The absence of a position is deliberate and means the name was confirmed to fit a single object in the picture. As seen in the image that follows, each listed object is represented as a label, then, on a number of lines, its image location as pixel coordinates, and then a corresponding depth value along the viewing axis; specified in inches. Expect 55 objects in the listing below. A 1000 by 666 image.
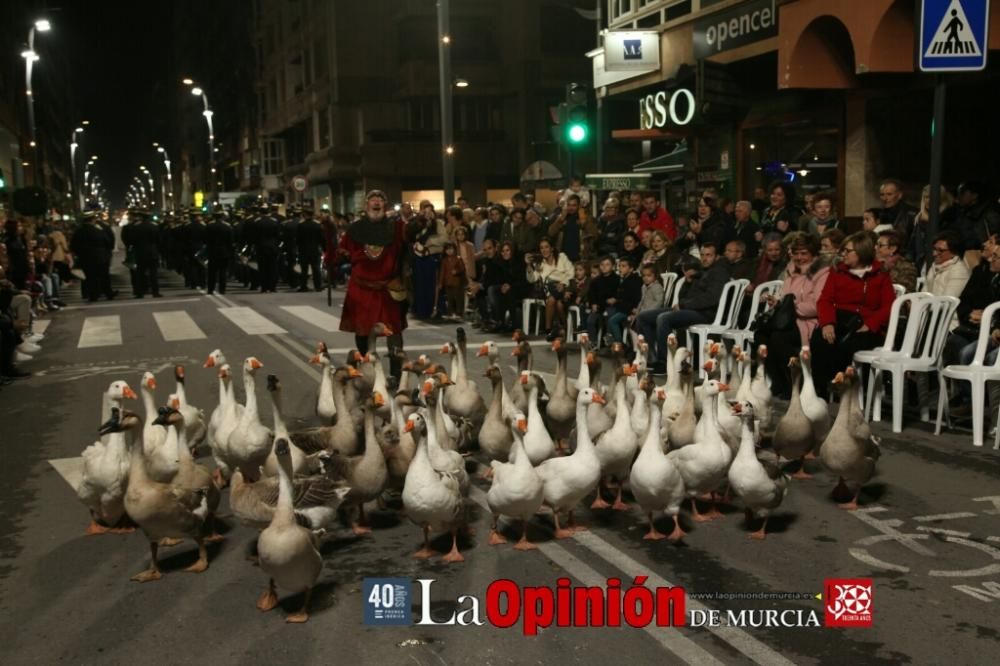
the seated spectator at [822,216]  531.2
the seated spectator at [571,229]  710.5
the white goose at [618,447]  298.0
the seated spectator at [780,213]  553.3
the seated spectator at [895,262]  442.9
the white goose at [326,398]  370.9
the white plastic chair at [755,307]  486.9
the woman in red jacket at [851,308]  417.7
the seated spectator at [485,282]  717.3
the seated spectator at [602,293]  583.2
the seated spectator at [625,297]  571.2
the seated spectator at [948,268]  415.2
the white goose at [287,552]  225.3
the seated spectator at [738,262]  522.0
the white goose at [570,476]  269.9
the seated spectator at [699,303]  521.7
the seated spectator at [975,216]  465.7
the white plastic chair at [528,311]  686.5
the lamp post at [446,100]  1071.9
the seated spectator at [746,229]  563.8
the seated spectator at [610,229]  653.9
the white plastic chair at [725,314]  510.6
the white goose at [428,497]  257.6
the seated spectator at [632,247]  590.9
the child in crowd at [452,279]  774.5
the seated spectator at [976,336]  380.5
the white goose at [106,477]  278.7
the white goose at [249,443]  317.7
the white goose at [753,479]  270.5
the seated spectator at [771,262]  498.3
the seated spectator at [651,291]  552.7
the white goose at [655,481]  268.4
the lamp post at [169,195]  6516.7
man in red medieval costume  436.5
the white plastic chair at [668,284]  569.0
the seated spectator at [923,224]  476.7
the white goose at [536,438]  301.1
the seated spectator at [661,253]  585.0
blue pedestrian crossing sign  383.6
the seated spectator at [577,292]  624.7
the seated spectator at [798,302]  447.2
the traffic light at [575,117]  879.1
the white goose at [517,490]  262.1
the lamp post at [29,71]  1759.4
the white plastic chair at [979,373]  362.3
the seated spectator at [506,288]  701.3
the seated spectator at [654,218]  663.8
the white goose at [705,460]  281.0
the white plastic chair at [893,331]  399.5
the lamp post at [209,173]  2884.1
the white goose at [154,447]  292.4
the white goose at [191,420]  350.0
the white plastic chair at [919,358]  390.0
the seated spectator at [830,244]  466.3
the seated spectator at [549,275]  655.1
